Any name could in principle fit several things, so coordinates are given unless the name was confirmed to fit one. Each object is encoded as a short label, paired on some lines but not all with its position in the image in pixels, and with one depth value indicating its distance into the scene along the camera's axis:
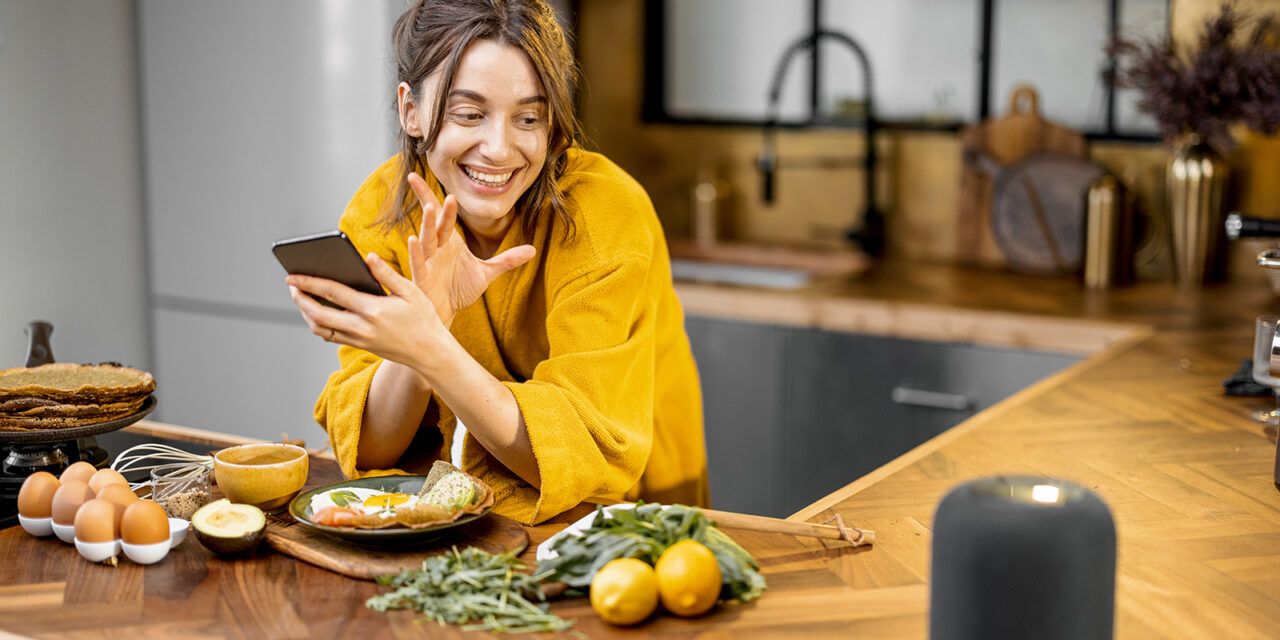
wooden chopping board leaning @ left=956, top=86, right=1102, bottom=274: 3.49
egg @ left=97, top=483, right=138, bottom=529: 1.47
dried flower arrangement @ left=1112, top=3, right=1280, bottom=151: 3.05
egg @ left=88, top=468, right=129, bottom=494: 1.52
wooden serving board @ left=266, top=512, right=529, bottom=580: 1.42
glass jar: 1.58
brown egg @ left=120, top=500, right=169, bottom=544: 1.43
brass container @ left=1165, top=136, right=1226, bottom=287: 3.19
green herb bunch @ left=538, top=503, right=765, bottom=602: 1.35
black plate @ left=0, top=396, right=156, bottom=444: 1.70
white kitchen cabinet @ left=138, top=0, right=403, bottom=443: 3.51
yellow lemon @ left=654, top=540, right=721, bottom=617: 1.30
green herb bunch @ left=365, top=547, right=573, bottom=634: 1.30
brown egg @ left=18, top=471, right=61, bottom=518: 1.52
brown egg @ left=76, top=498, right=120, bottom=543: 1.44
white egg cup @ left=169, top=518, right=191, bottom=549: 1.49
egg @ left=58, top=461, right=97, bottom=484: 1.54
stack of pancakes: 1.71
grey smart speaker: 1.15
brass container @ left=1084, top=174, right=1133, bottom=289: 3.34
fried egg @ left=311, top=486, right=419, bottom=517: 1.50
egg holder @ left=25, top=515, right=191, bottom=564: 1.43
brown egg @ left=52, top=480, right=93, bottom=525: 1.50
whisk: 1.70
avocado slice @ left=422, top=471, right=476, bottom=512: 1.51
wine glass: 2.02
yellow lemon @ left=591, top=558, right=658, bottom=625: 1.28
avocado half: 1.45
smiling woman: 1.58
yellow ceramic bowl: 1.56
